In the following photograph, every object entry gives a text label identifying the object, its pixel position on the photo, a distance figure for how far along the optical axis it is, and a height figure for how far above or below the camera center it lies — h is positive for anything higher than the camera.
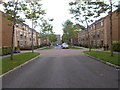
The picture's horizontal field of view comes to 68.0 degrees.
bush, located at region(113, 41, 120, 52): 13.33 -0.56
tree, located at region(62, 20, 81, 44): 31.08 +4.10
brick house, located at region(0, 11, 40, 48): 19.27 +2.06
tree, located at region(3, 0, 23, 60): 7.90 +2.94
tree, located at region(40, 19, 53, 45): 30.48 +3.29
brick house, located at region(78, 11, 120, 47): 20.50 +3.32
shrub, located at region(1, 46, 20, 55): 11.57 -0.91
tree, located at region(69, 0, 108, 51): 13.06 +5.20
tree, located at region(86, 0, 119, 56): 8.64 +3.58
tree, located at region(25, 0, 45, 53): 13.13 +4.78
